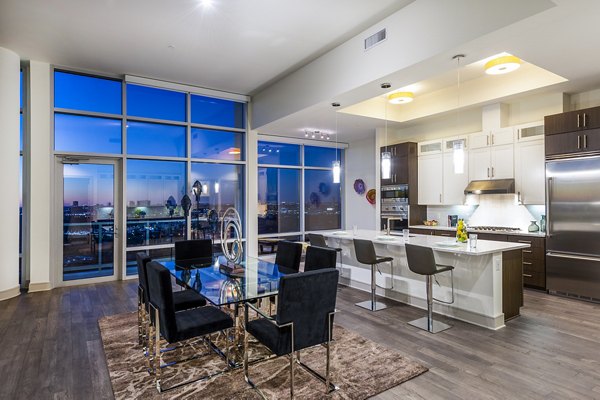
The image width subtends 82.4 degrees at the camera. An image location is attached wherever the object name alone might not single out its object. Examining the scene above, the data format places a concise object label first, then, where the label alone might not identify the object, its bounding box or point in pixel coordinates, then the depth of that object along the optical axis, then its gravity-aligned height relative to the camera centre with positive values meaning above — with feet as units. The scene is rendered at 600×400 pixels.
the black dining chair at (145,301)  10.11 -3.27
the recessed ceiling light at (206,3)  12.55 +7.39
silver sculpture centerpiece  11.88 -1.66
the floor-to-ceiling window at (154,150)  19.31 +3.29
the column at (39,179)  17.81 +1.33
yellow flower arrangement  13.89 -1.33
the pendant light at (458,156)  13.75 +1.83
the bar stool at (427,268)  12.23 -2.46
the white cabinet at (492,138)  19.06 +3.64
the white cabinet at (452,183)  21.43 +1.18
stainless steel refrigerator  15.28 -1.20
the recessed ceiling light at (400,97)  21.44 +6.57
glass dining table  9.10 -2.42
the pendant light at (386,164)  16.50 +1.82
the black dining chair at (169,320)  8.35 -3.16
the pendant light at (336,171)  18.56 +1.68
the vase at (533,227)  18.07 -1.40
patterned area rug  8.41 -4.64
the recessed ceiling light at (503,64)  15.76 +6.34
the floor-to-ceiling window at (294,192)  27.61 +0.90
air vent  13.66 +6.66
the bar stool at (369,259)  14.61 -2.44
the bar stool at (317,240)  16.84 -1.88
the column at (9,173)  16.40 +1.55
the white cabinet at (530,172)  17.83 +1.55
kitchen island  12.42 -3.17
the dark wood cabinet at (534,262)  16.97 -3.10
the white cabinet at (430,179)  22.85 +1.51
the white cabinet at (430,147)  22.91 +3.72
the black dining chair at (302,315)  7.54 -2.61
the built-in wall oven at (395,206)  24.18 -0.31
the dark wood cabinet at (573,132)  15.39 +3.21
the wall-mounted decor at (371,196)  28.66 +0.49
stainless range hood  18.67 +0.81
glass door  19.19 -0.89
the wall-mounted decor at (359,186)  29.89 +1.39
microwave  24.20 +0.72
